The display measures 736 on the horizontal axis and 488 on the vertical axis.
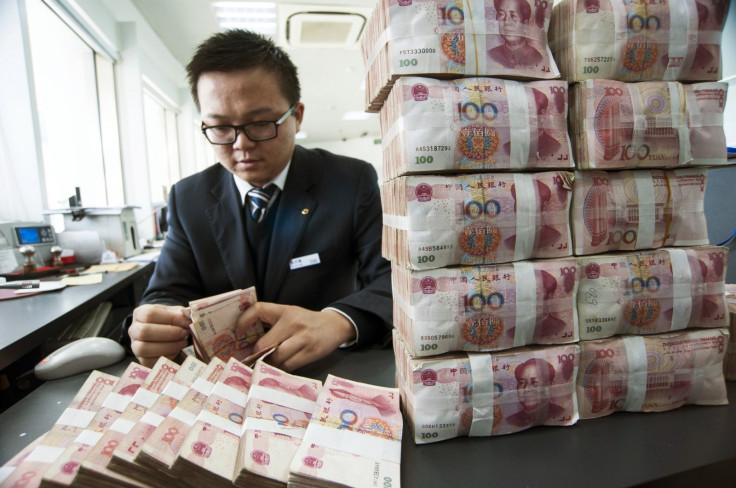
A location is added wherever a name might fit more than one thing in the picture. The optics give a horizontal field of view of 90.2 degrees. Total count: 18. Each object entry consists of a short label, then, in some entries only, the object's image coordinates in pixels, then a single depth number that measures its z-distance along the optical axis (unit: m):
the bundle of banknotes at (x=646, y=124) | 0.66
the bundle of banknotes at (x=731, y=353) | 0.76
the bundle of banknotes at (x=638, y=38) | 0.66
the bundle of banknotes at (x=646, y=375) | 0.66
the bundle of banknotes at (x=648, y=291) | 0.68
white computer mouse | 0.83
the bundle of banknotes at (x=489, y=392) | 0.61
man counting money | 1.13
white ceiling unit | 3.32
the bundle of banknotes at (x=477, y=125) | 0.61
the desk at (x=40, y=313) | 0.99
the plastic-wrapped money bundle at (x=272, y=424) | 0.48
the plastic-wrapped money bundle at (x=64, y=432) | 0.48
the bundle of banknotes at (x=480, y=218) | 0.62
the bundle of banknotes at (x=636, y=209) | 0.68
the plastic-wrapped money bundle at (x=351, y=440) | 0.49
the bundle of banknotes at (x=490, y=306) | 0.62
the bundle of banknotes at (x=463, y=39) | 0.61
